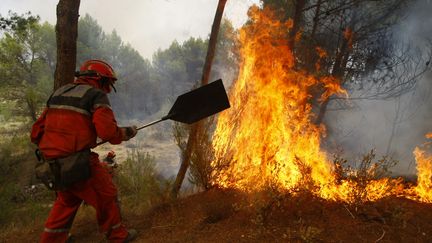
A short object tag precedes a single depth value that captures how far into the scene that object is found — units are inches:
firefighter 136.9
